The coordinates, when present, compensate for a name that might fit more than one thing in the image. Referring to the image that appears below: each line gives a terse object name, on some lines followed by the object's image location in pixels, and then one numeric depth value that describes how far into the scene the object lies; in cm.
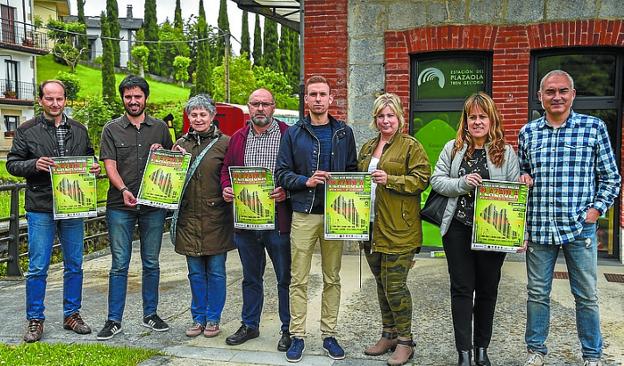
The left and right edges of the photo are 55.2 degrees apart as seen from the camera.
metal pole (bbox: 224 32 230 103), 4086
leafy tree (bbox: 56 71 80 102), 4803
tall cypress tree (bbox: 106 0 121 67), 7706
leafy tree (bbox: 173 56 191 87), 7381
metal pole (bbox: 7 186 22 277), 755
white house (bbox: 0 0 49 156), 4372
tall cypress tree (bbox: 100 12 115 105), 5706
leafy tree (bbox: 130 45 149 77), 7244
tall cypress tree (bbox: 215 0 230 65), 8141
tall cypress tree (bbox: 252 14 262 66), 7019
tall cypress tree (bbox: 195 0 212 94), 6275
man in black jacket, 514
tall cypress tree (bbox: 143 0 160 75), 7931
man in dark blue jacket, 455
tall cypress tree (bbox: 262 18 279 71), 6700
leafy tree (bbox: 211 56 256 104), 4678
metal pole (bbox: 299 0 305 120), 852
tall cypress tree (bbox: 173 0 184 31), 8810
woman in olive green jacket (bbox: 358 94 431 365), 439
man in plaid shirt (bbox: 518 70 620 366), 413
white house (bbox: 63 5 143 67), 9244
